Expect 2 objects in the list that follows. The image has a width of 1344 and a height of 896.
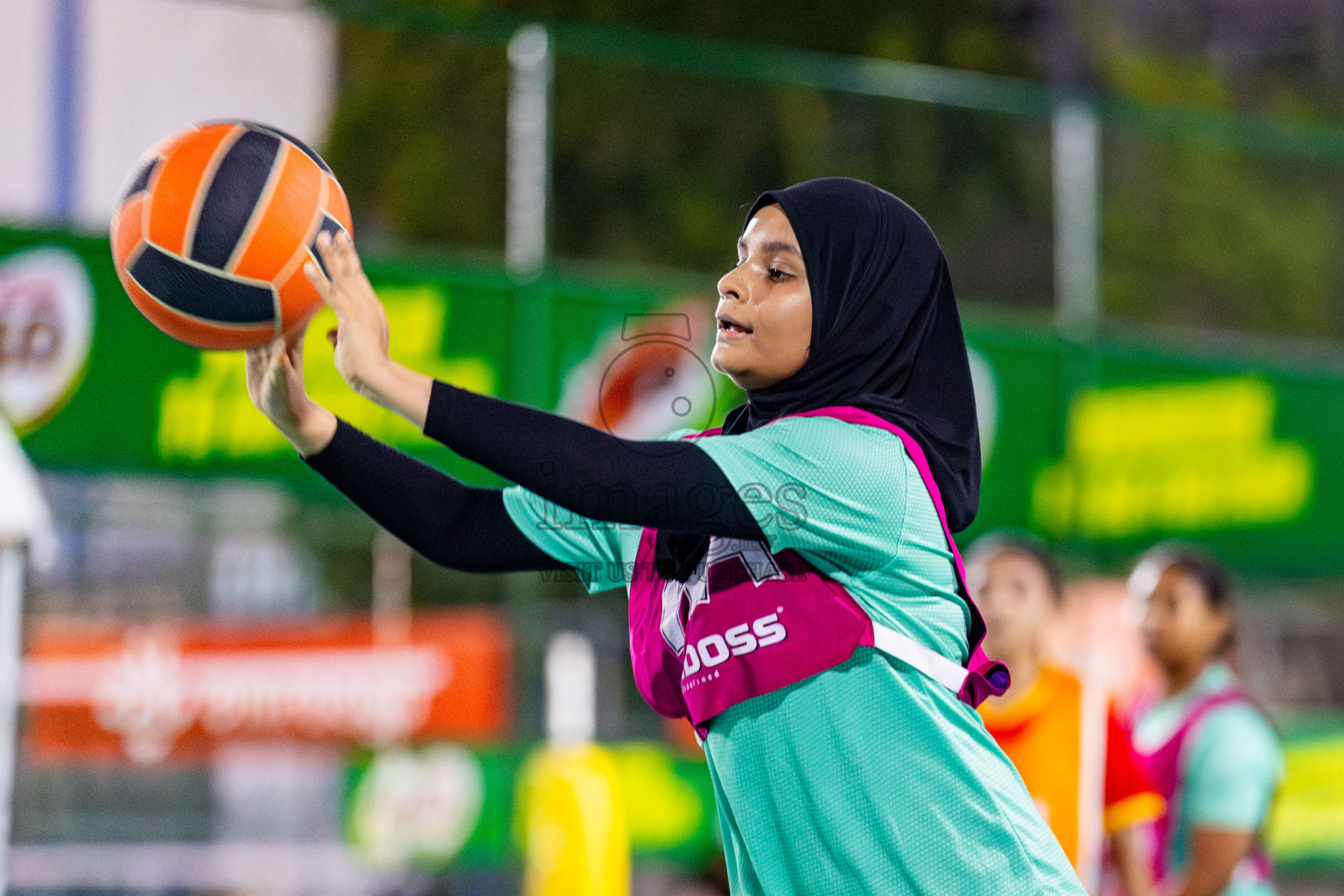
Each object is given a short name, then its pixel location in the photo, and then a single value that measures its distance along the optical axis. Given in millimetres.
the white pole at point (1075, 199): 15859
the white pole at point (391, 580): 18578
